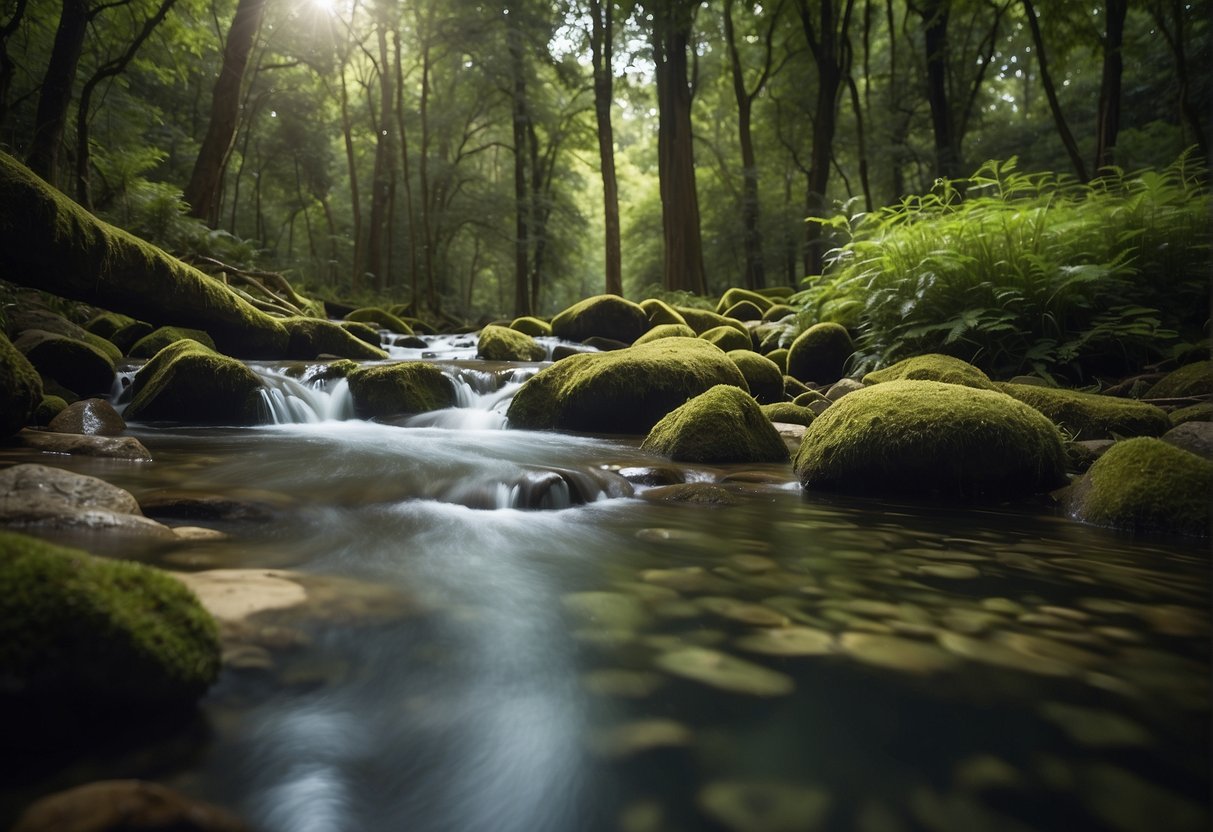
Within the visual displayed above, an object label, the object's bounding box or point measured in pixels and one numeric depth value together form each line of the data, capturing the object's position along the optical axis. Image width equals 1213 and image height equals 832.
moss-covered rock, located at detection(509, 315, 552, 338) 14.55
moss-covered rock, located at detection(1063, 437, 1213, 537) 3.51
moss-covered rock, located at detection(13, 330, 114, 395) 6.79
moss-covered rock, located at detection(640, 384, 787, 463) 5.46
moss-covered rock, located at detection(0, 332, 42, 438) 4.27
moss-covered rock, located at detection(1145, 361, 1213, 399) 5.38
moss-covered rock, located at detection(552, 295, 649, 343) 13.22
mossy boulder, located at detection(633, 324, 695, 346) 10.47
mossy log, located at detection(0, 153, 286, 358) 4.64
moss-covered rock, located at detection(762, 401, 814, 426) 7.21
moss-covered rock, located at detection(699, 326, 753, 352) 10.84
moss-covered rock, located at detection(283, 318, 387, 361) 10.55
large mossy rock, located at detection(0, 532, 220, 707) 1.25
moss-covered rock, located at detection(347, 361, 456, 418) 7.84
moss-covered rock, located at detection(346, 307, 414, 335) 16.27
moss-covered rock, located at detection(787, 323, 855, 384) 8.88
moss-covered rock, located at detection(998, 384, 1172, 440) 4.85
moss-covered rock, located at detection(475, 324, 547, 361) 11.75
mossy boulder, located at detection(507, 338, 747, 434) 6.98
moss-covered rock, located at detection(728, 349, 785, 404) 8.28
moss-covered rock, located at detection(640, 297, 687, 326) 13.05
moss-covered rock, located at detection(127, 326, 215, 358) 9.60
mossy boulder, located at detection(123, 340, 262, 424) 6.79
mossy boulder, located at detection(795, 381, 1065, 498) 4.27
